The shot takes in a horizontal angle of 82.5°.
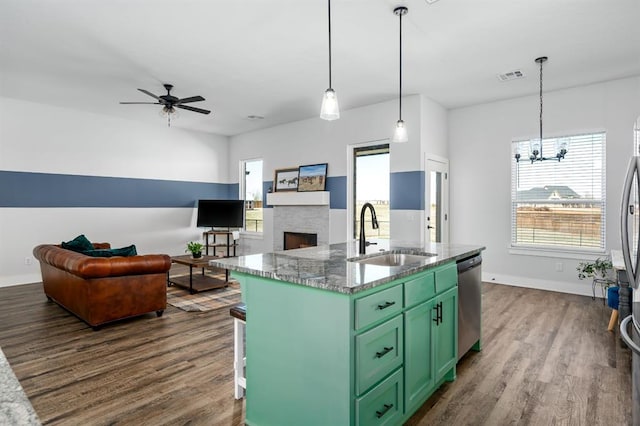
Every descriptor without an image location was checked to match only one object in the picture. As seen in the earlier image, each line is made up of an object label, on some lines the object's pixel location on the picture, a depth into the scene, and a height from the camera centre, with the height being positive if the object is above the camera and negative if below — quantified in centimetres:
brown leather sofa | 361 -81
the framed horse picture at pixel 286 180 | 713 +55
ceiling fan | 467 +137
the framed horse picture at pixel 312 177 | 660 +55
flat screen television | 759 -13
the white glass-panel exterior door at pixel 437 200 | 561 +11
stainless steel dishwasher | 277 -76
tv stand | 764 -76
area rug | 454 -123
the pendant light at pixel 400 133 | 352 +71
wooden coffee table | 521 -115
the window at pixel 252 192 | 814 +34
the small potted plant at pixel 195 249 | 554 -64
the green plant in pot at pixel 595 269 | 462 -82
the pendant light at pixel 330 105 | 265 +74
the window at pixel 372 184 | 596 +39
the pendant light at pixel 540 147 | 418 +75
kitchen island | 169 -68
